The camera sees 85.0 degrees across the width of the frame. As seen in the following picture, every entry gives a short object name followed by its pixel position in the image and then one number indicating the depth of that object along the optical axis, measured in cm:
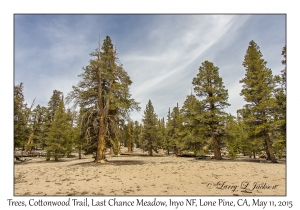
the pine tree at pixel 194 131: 2173
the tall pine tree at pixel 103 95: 1644
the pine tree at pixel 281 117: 1641
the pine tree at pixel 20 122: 2259
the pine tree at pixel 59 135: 2703
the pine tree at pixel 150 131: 4006
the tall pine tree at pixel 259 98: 1795
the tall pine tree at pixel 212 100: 2097
